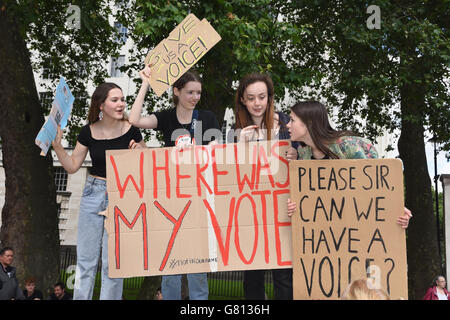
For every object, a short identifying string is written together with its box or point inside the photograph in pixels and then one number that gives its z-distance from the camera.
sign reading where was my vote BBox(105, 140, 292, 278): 3.65
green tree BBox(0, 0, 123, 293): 9.40
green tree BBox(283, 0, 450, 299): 10.38
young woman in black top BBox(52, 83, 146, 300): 3.72
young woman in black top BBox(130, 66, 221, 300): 3.94
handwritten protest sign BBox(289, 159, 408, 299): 3.35
